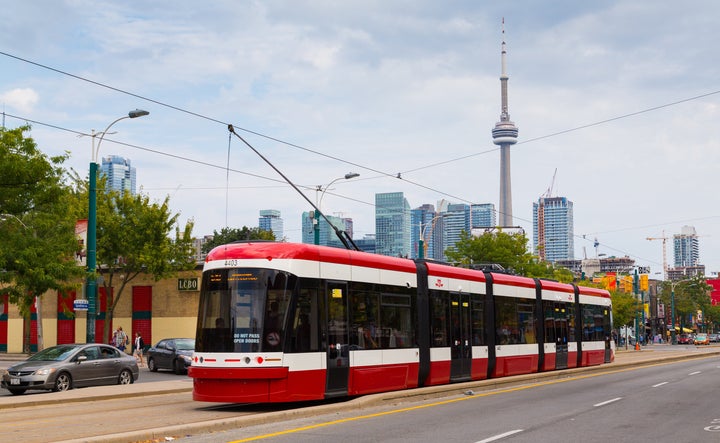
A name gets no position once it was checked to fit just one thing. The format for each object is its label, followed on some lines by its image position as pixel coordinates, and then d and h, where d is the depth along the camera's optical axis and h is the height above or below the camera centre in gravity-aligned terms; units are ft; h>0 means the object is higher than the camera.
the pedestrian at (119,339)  145.89 -4.19
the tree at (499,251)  215.31 +14.83
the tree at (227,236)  302.00 +27.05
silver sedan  76.64 -5.03
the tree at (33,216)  100.63 +11.59
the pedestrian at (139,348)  140.46 -5.74
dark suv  113.50 -5.39
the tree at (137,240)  168.35 +13.99
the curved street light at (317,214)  116.21 +13.29
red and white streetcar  54.03 -0.81
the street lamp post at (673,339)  409.69 -12.64
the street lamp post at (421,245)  140.46 +10.67
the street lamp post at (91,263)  93.76 +5.26
